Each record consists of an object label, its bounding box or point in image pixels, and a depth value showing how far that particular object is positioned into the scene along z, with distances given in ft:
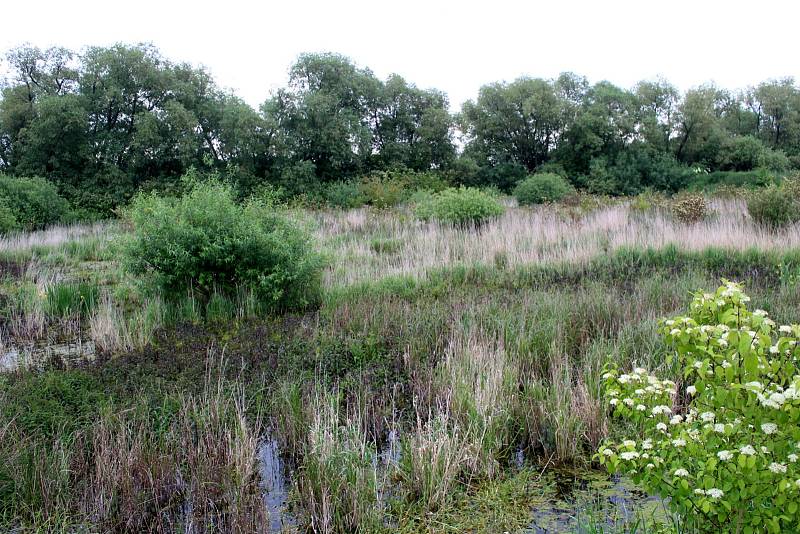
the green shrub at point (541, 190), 73.26
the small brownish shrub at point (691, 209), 40.68
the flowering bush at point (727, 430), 6.27
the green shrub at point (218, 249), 24.12
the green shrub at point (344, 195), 79.56
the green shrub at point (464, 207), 46.47
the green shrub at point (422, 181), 97.56
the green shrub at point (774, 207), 36.22
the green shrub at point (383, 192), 74.28
